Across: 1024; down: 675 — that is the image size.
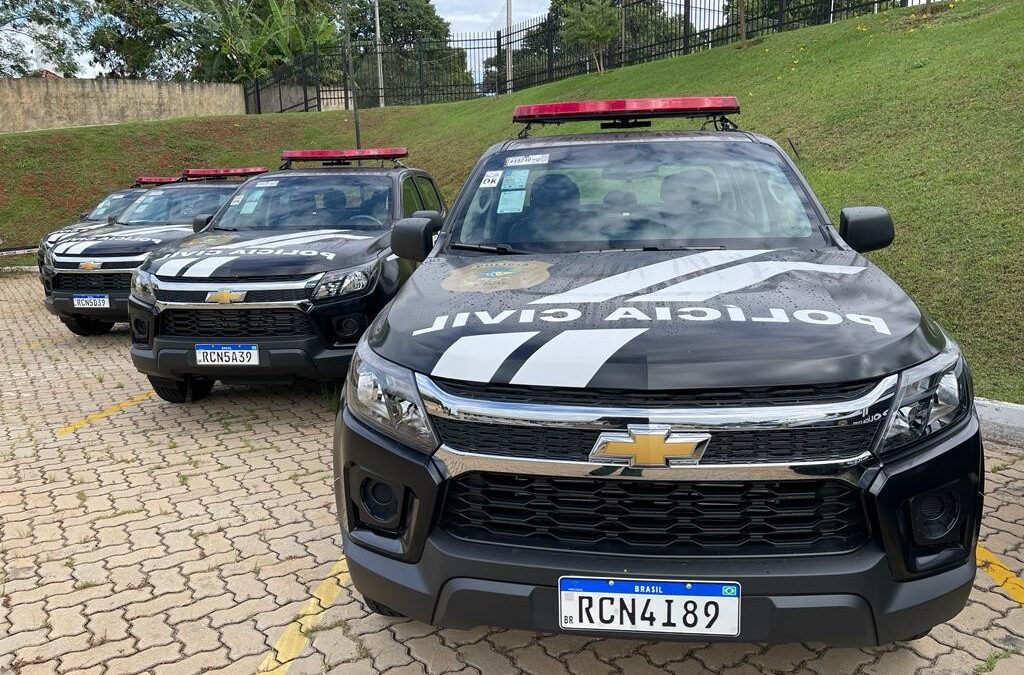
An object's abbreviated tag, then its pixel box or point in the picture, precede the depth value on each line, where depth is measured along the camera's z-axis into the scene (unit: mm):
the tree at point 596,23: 19125
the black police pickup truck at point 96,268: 8234
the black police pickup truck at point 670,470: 2027
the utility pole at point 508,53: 24344
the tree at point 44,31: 32562
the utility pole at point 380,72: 27756
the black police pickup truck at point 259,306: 5141
